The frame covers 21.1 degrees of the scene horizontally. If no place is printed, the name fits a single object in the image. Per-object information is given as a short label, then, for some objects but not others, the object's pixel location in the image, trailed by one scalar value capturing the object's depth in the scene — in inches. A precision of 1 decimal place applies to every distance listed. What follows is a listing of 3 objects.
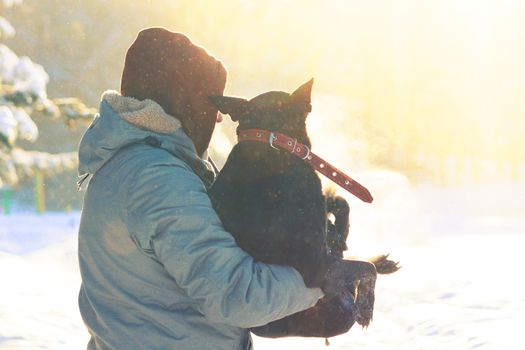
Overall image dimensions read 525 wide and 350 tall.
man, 112.5
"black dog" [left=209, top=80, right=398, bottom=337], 118.1
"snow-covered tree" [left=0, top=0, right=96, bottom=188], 376.2
